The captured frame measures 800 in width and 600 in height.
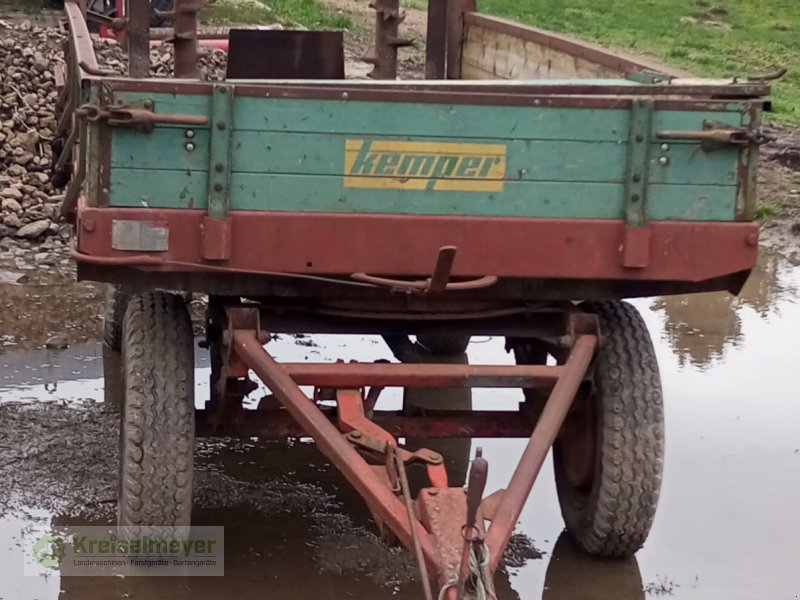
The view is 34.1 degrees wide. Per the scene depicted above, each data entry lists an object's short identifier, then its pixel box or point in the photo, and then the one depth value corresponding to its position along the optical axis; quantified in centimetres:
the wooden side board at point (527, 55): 570
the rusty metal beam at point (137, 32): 605
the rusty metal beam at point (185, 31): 616
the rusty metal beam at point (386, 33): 666
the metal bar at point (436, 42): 683
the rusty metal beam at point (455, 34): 685
